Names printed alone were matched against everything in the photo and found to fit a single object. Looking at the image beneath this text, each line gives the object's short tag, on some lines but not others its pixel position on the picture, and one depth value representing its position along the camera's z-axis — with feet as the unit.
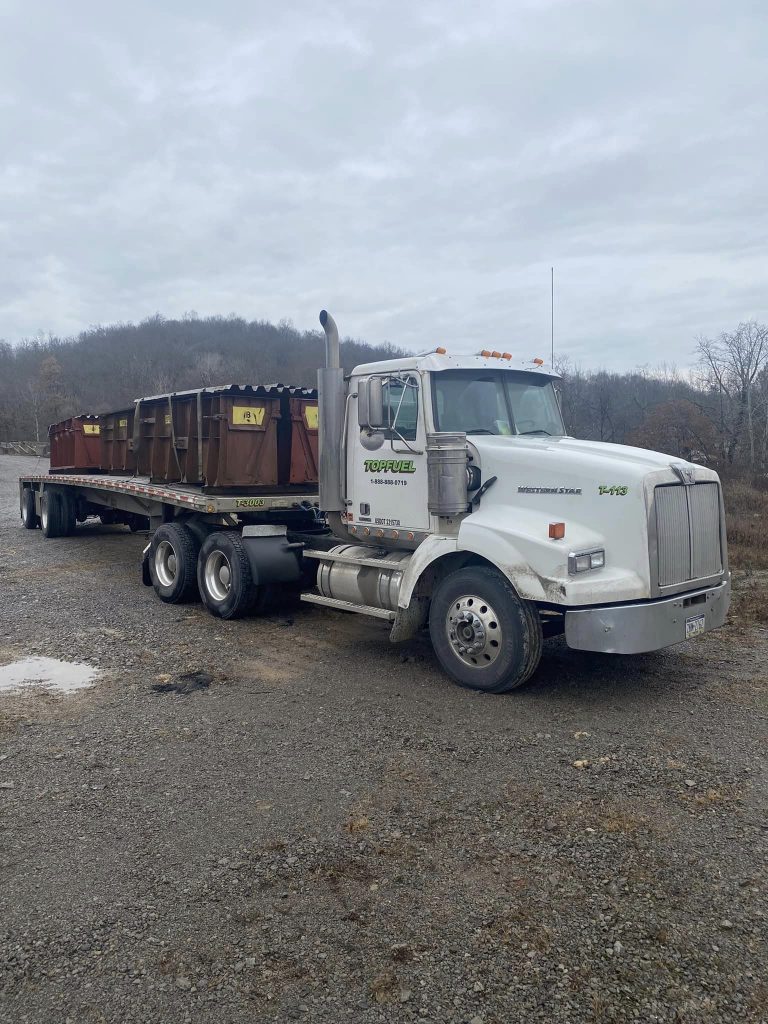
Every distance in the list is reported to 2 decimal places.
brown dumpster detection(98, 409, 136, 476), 41.14
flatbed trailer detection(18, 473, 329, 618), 27.91
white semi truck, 17.83
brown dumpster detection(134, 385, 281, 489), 29.37
